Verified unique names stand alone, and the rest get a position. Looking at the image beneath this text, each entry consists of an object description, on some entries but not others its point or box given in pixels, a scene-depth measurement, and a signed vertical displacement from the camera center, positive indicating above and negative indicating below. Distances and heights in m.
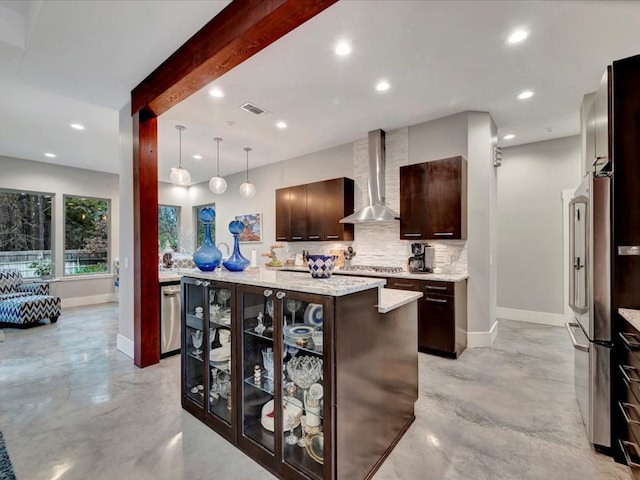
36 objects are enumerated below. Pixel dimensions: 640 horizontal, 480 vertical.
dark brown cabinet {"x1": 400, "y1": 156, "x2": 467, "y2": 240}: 3.68 +0.51
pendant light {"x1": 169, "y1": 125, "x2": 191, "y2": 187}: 4.01 +0.88
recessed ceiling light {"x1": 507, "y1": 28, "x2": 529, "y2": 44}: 2.33 +1.63
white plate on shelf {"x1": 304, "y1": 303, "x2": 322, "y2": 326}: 1.66 -0.43
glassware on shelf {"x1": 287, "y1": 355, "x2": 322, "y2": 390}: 1.63 -0.73
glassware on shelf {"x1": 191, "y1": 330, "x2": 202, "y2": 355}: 2.33 -0.79
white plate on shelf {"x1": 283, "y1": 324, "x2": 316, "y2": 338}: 1.68 -0.52
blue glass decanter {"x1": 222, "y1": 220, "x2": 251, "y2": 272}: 2.29 -0.15
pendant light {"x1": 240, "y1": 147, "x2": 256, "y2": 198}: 5.01 +0.86
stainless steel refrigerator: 1.79 -0.42
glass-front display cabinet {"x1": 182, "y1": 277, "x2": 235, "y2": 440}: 2.08 -0.82
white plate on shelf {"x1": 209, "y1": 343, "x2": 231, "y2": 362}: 2.15 -0.83
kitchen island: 1.48 -0.78
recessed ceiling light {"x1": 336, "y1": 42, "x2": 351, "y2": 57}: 2.46 +1.63
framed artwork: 6.59 +0.28
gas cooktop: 4.23 -0.45
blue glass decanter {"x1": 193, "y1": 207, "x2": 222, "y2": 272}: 2.34 -0.10
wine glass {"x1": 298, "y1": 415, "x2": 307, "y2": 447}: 1.68 -1.12
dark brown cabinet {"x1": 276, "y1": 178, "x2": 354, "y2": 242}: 4.88 +0.52
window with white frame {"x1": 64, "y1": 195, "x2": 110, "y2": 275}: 6.50 +0.16
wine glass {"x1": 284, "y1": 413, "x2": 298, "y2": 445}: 1.70 -1.14
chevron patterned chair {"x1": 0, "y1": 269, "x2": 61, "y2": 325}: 4.54 -0.94
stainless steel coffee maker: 4.04 -0.27
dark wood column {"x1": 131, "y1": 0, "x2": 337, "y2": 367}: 1.88 +1.38
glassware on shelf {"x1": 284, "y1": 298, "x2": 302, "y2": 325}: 1.70 -0.38
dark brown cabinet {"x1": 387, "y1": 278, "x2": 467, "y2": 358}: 3.38 -0.92
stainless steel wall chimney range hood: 4.41 +0.96
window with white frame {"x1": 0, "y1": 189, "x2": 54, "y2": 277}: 5.80 +0.22
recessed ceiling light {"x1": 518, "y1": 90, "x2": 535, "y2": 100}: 3.29 +1.63
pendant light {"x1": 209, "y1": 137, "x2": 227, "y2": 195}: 4.55 +0.86
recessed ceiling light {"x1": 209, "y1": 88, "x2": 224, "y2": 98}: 3.23 +1.65
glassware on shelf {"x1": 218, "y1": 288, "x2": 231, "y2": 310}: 2.11 -0.40
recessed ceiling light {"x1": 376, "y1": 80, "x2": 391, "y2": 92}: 3.07 +1.64
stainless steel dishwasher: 3.47 -0.94
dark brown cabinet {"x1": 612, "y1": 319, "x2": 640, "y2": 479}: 1.58 -0.93
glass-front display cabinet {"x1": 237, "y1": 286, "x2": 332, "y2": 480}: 1.61 -0.85
